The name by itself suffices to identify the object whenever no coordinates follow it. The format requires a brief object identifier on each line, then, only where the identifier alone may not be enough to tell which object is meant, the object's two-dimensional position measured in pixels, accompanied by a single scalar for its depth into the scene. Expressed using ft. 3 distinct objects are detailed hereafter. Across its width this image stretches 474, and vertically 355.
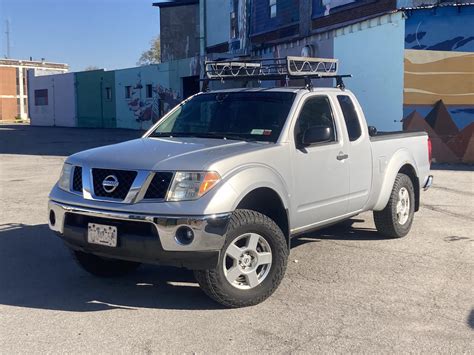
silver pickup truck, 14.80
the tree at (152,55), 276.88
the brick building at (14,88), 240.94
